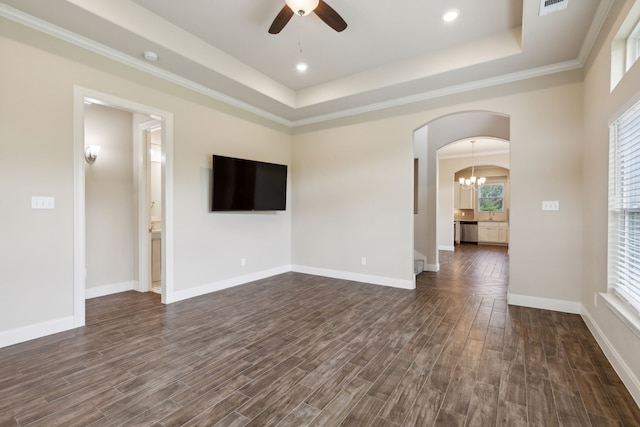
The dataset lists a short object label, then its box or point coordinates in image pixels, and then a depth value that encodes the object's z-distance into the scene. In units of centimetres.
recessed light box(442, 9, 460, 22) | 297
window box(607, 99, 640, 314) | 214
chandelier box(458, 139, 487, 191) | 938
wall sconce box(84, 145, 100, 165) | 413
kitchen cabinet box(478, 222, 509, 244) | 989
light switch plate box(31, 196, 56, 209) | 279
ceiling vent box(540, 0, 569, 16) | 247
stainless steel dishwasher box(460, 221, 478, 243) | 1051
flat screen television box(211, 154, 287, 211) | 427
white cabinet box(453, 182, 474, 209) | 1099
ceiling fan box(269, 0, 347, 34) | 240
